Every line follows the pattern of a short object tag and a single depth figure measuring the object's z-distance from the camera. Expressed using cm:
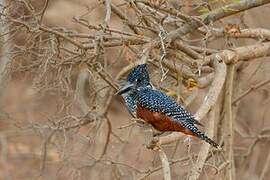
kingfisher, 874
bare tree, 972
